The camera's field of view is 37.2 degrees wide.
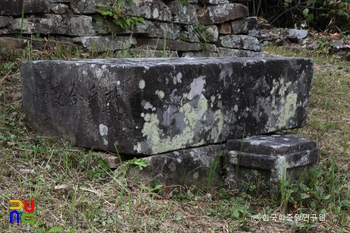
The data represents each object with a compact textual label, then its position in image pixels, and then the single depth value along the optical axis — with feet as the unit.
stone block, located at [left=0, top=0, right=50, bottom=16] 13.41
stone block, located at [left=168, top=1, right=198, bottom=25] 17.24
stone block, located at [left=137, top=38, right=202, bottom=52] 16.46
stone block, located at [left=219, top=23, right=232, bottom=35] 18.85
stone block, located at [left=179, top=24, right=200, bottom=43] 17.54
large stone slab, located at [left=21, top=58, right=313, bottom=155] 9.61
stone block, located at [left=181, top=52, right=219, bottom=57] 17.46
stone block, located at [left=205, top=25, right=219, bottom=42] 18.39
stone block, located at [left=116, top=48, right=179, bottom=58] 15.25
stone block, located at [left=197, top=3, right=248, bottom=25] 18.42
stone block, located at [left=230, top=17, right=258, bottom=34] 19.07
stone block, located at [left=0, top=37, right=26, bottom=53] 13.34
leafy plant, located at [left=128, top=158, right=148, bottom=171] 9.69
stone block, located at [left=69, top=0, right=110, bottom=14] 14.90
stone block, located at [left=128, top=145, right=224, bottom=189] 9.84
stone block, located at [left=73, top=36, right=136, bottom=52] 14.85
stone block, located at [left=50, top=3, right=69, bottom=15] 14.48
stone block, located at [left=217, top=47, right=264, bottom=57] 18.84
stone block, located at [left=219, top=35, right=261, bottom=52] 18.90
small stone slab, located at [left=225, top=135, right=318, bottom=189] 10.41
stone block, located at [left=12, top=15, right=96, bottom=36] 13.87
